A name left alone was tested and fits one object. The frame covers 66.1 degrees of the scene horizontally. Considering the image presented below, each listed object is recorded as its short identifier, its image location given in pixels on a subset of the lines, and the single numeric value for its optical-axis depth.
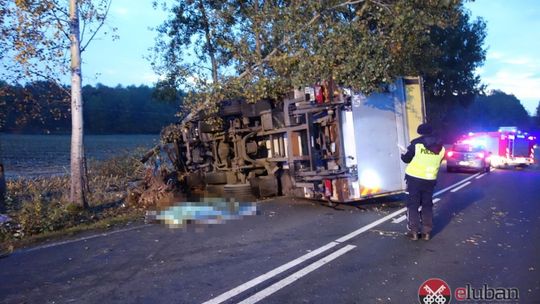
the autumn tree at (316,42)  8.32
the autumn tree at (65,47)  7.39
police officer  5.66
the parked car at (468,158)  16.88
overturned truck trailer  7.39
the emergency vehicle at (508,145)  19.16
